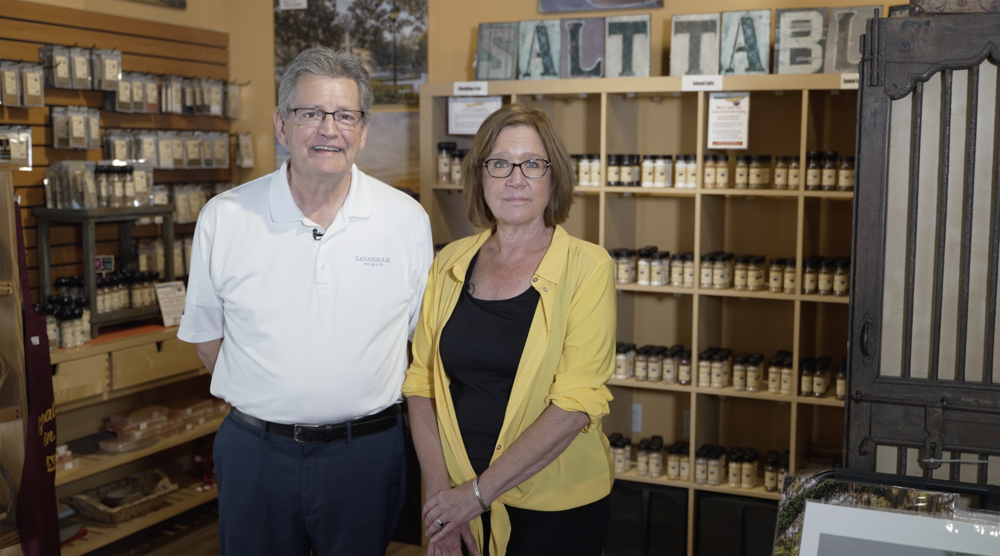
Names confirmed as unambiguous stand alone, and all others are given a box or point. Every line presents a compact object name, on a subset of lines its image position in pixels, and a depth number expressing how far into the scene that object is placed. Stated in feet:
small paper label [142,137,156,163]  13.34
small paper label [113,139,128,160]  12.96
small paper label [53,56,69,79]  12.05
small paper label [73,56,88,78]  12.24
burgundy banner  9.63
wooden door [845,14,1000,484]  6.18
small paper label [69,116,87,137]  12.16
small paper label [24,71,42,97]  11.55
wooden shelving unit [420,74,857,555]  11.86
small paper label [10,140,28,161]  11.36
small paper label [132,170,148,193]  12.64
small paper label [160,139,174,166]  13.69
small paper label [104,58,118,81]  12.58
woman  5.96
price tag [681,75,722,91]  11.48
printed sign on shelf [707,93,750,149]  11.57
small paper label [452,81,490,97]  12.64
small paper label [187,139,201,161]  14.23
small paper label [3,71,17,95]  11.35
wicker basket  12.31
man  6.46
